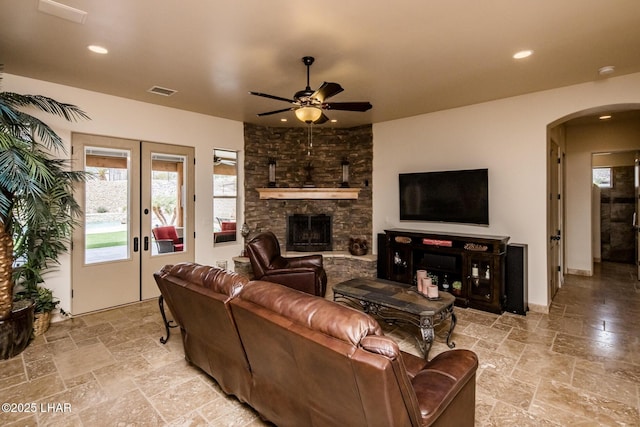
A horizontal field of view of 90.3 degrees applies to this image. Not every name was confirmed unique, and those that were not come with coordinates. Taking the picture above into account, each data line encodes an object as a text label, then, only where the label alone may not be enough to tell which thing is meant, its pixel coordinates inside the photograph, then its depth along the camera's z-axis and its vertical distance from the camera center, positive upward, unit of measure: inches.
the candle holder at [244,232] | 225.3 -11.6
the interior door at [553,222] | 176.6 -4.6
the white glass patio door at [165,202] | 183.6 +8.5
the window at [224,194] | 219.8 +14.9
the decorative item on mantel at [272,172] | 236.8 +32.1
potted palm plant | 110.3 +5.1
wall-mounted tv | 179.5 +11.3
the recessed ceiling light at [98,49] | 114.4 +61.1
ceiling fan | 110.0 +41.7
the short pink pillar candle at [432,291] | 125.7 -30.4
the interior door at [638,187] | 222.4 +19.6
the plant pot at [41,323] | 135.8 -46.1
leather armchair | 162.1 -28.1
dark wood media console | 161.3 -26.3
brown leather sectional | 48.4 -27.6
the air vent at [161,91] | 157.3 +63.3
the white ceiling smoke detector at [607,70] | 130.8 +60.5
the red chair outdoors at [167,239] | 191.0 -14.3
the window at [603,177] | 289.1 +33.9
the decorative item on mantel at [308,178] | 236.9 +28.6
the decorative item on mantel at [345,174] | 237.9 +30.9
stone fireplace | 235.9 +32.8
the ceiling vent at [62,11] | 89.7 +60.0
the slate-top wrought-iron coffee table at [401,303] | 113.9 -33.9
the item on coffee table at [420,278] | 132.8 -26.7
